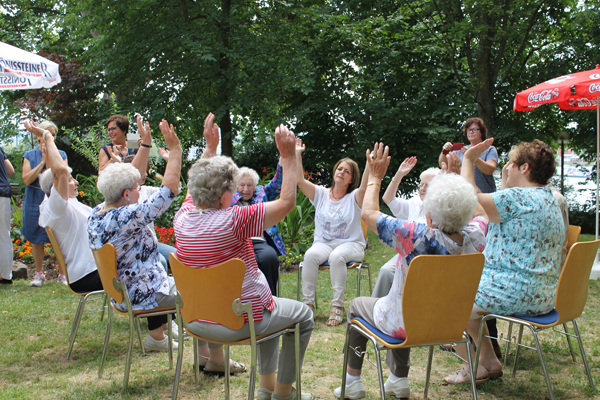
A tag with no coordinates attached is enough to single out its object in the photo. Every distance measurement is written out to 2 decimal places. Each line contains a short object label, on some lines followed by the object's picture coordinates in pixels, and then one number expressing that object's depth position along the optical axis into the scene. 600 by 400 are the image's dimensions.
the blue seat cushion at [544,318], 2.61
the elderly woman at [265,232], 4.01
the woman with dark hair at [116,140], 4.53
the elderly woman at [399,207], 3.61
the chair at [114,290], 2.83
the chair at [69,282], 3.44
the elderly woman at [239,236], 2.34
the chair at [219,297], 2.23
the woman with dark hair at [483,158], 4.60
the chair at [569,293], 2.59
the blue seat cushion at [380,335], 2.33
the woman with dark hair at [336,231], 4.46
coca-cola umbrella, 5.18
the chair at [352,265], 4.54
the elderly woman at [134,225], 2.82
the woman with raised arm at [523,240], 2.66
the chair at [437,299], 2.19
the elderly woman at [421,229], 2.21
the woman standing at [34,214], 5.69
